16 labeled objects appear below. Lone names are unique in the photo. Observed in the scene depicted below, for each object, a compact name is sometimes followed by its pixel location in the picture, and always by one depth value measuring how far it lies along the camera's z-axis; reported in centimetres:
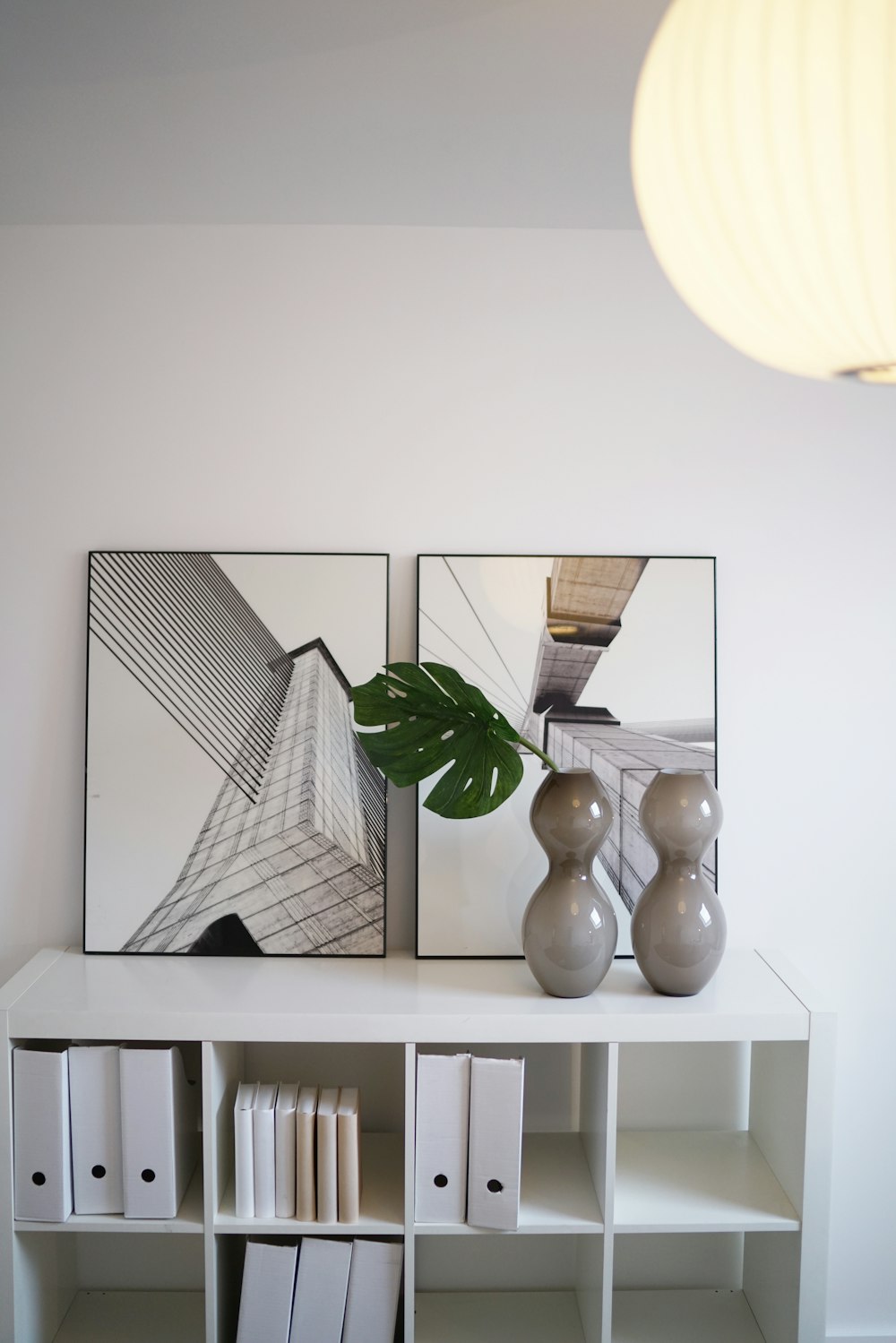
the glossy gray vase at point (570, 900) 180
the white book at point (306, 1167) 177
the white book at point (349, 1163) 177
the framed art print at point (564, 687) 205
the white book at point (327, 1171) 177
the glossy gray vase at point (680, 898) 181
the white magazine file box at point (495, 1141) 175
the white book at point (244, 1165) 177
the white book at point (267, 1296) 179
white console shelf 175
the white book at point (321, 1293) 180
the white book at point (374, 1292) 180
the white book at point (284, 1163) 178
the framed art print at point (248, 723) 205
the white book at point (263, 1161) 178
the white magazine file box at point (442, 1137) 176
